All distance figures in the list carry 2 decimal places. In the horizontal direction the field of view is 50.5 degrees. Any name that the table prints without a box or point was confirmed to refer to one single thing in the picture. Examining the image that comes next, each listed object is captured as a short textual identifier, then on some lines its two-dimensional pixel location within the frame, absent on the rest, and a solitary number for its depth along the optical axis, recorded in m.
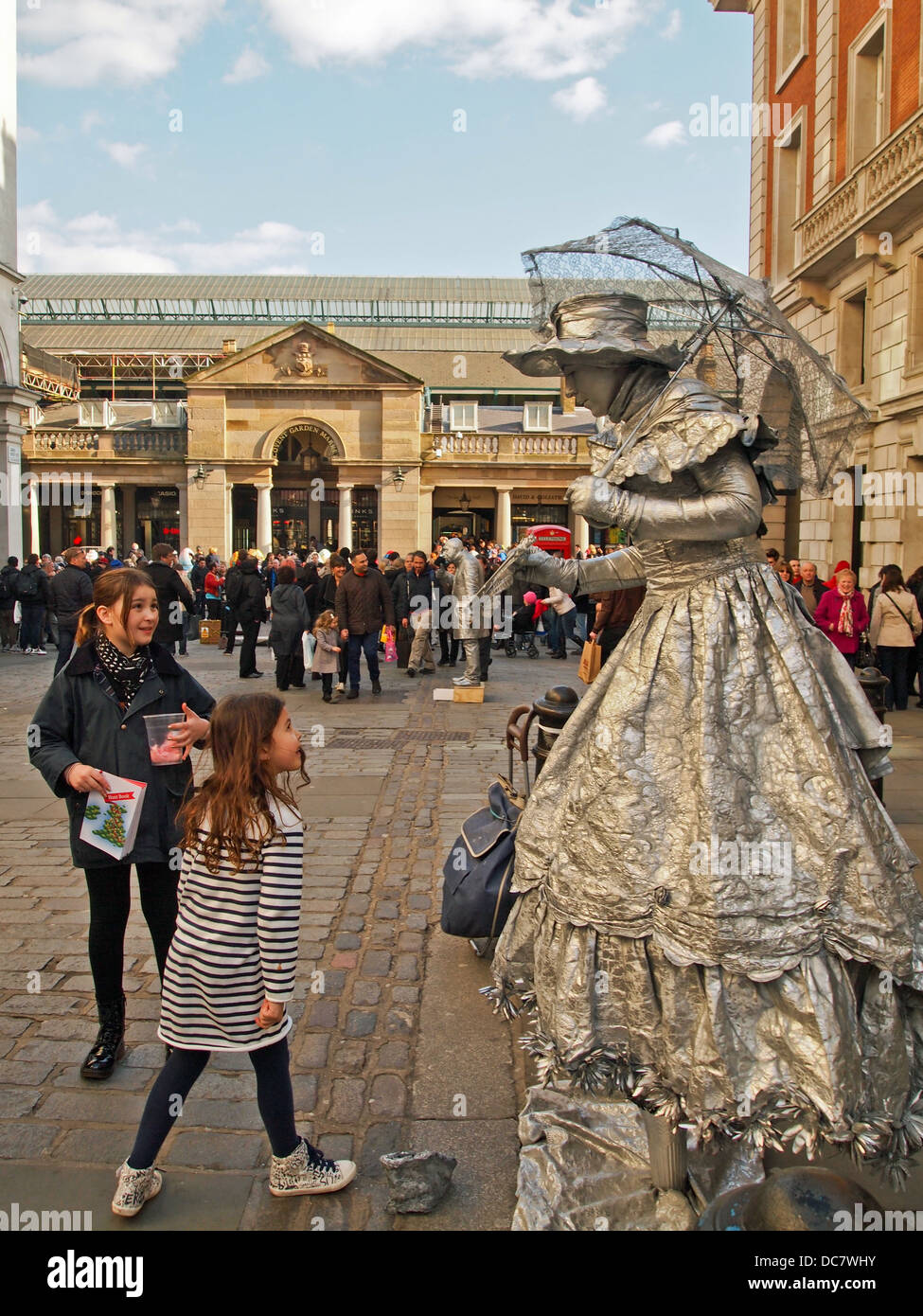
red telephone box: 17.55
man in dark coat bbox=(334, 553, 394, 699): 11.64
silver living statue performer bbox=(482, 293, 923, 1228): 2.21
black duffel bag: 3.70
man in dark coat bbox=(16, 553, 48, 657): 16.45
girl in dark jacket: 3.11
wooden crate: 11.48
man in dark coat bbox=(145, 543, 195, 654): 10.98
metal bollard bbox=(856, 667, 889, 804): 5.35
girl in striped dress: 2.38
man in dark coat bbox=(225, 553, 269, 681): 12.99
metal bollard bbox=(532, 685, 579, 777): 4.30
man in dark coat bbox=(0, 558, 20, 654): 16.73
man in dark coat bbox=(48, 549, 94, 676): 12.21
